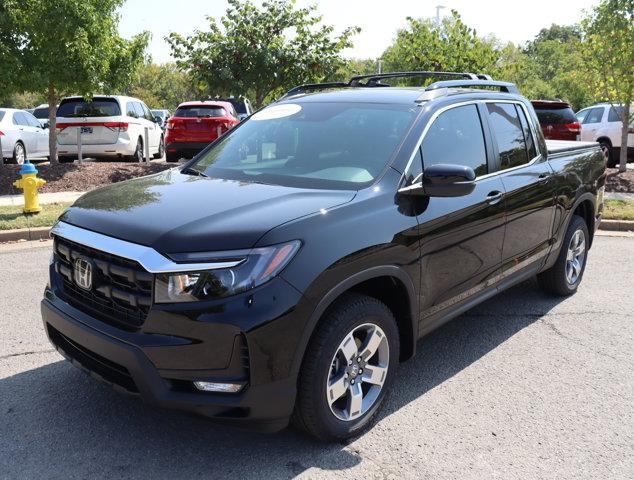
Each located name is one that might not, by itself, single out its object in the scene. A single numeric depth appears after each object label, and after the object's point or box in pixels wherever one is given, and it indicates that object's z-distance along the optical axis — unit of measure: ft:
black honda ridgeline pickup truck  8.91
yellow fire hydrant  28.19
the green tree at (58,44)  37.29
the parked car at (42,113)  71.74
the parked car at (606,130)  53.98
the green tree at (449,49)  46.11
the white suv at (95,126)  48.08
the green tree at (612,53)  42.47
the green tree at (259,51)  48.24
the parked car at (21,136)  48.11
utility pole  127.85
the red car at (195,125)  50.11
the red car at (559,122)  47.95
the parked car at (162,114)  89.60
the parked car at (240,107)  63.31
